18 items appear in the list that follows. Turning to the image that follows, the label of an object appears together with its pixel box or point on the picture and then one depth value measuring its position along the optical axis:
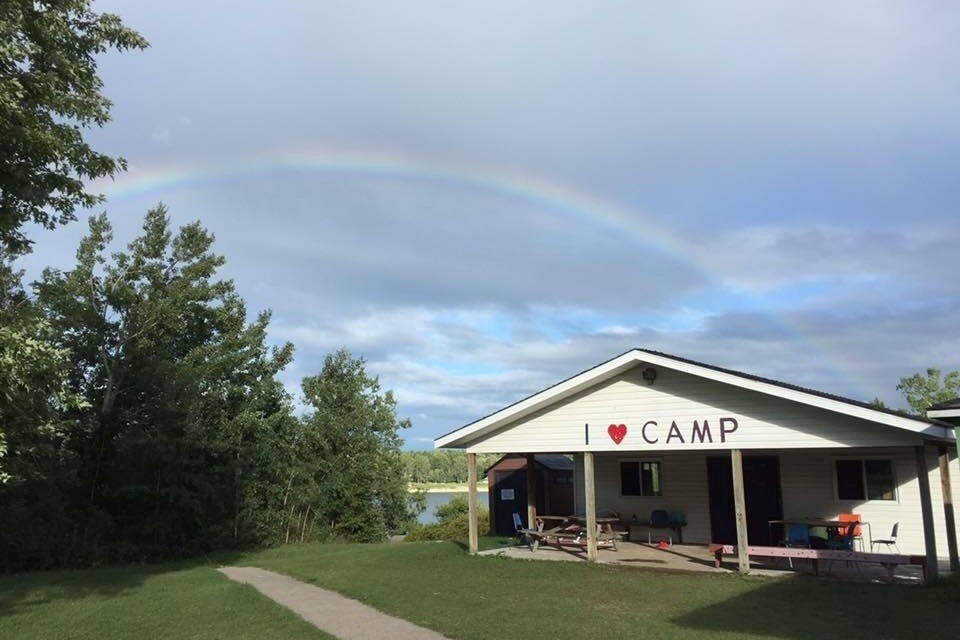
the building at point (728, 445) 12.32
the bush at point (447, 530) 22.55
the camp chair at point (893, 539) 13.58
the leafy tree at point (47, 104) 8.49
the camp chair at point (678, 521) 17.16
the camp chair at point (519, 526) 18.64
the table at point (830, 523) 13.88
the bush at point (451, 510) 27.50
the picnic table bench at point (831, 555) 11.30
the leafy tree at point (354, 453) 24.56
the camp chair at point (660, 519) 17.22
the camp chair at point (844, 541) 13.59
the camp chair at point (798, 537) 14.19
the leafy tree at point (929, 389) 38.78
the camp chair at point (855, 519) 14.02
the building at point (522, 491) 22.34
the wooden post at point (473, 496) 16.23
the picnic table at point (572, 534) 16.39
